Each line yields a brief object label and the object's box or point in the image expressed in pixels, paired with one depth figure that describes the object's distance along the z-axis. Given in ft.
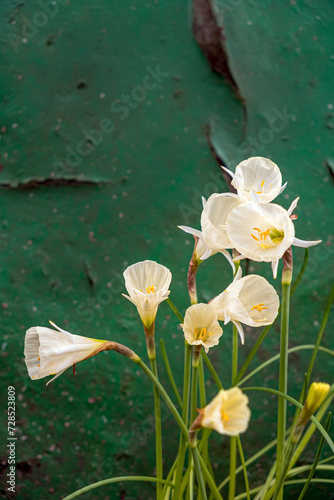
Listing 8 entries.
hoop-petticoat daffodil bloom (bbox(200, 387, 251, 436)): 1.02
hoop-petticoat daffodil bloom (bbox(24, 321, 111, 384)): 1.28
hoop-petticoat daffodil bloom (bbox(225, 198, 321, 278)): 1.25
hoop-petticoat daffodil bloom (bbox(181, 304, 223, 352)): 1.31
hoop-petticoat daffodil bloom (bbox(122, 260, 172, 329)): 1.38
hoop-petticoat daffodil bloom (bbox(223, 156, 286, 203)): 1.45
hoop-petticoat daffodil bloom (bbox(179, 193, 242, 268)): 1.36
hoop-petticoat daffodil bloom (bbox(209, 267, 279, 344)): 1.32
